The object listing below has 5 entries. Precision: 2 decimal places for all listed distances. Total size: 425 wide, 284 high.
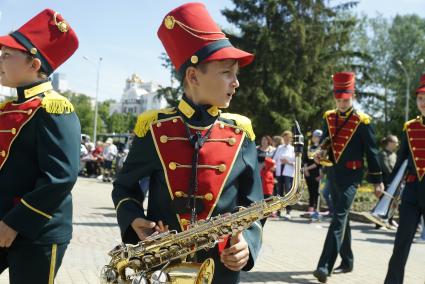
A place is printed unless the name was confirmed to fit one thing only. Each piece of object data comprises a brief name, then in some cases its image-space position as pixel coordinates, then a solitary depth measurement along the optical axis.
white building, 160.62
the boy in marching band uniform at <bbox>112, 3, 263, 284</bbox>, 3.11
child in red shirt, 12.68
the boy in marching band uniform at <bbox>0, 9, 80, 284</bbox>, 3.42
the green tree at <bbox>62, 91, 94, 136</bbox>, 85.75
